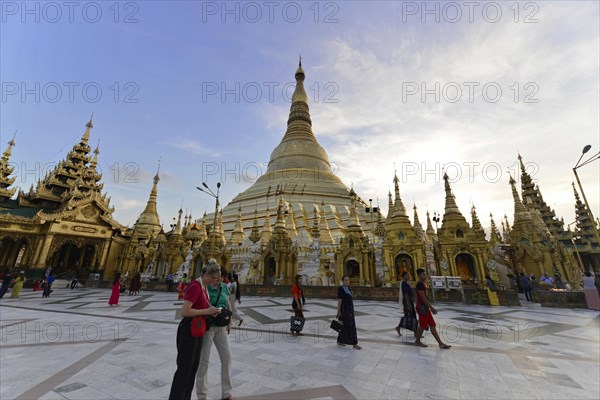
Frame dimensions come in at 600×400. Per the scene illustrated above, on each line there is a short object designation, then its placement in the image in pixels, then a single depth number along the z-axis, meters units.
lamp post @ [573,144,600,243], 10.12
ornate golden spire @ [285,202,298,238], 27.20
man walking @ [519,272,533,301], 14.49
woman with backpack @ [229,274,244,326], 6.83
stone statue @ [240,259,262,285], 22.22
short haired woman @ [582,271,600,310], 11.52
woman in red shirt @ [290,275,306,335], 6.59
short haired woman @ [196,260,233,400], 3.11
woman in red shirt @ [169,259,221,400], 2.74
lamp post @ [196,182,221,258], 23.88
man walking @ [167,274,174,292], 19.99
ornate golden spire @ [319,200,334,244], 25.95
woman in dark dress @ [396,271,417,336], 6.26
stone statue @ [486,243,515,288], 18.86
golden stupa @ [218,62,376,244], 32.84
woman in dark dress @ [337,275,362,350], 5.57
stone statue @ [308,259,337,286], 20.80
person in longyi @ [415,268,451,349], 5.68
